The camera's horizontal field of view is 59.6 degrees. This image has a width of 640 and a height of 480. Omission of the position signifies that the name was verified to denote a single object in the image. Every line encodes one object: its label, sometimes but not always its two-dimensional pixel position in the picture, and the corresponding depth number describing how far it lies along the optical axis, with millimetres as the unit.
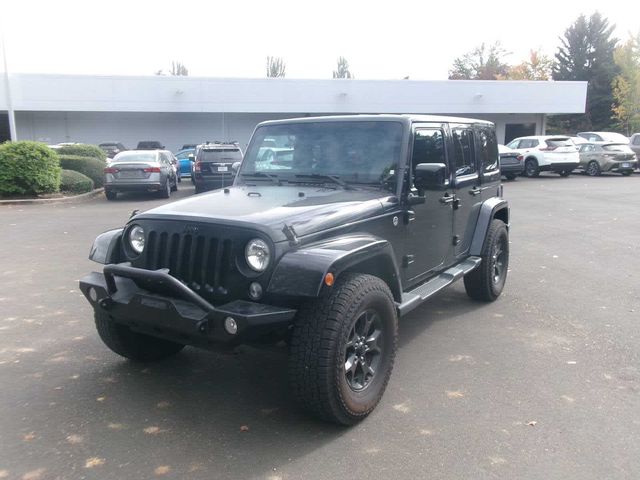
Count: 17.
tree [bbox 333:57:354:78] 95375
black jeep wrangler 3312
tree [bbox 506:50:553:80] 60406
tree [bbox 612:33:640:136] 46375
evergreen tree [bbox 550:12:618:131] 51938
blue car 25312
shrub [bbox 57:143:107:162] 21984
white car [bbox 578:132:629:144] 23938
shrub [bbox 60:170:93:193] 17219
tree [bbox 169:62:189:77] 105688
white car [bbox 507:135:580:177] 22812
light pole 22325
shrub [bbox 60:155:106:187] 19328
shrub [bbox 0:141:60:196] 15766
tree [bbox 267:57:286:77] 87875
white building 31531
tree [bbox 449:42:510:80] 72812
